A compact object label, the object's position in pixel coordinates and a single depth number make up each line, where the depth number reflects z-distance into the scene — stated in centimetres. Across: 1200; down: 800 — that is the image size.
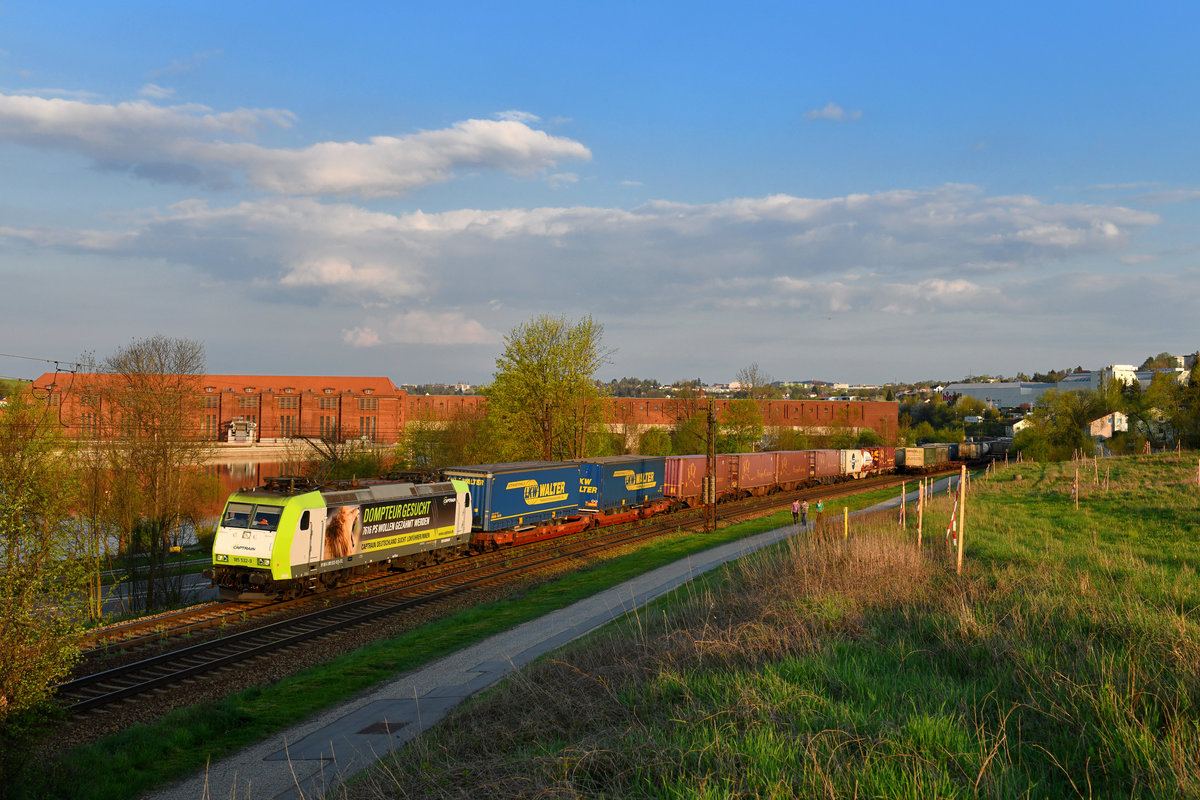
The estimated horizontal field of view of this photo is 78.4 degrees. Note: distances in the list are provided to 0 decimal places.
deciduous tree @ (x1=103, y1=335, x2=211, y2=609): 3597
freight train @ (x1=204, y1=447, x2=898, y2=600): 2122
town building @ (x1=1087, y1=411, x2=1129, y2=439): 10508
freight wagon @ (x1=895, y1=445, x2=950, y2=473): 7588
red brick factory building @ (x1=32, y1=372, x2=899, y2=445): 10806
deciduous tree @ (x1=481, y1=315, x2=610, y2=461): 5497
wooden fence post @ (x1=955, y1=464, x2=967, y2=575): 1396
